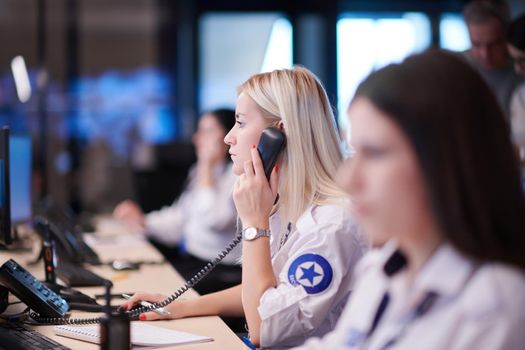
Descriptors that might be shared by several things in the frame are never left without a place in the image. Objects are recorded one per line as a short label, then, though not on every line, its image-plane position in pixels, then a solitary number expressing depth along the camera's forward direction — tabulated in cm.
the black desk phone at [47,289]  373
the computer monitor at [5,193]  415
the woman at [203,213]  597
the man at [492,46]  510
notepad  360
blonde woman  362
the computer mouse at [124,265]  465
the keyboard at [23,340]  352
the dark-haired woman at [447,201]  298
